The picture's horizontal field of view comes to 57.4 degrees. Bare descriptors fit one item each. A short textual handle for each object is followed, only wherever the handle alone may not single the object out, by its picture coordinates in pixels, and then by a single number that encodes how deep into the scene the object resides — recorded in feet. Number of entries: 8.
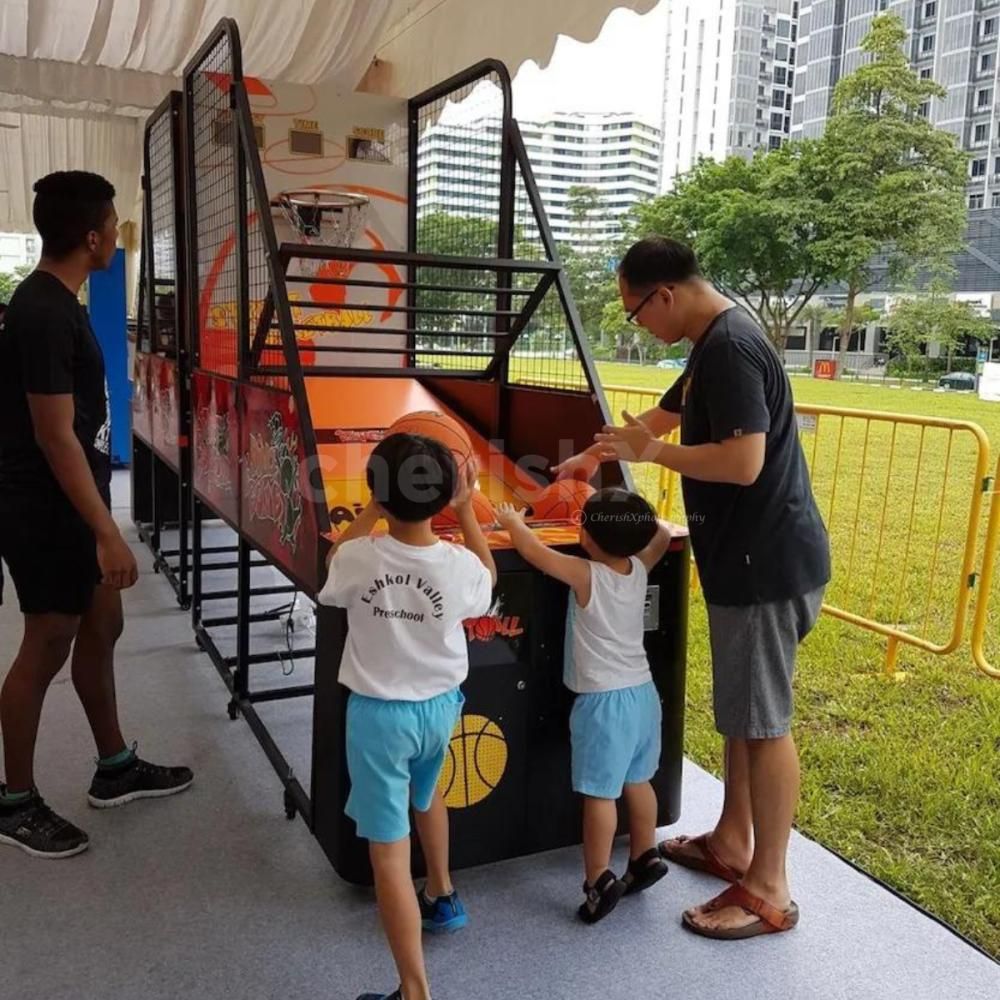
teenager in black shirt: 7.16
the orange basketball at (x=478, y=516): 7.75
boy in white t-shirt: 5.81
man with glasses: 6.49
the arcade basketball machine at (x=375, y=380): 7.36
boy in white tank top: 6.98
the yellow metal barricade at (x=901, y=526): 12.96
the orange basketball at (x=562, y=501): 8.27
